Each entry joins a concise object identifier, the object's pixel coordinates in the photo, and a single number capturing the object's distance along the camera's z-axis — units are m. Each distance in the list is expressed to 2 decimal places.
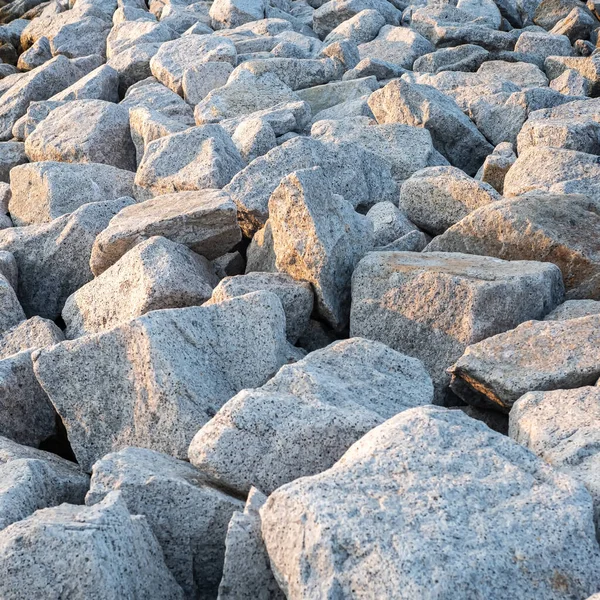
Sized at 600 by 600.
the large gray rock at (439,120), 6.55
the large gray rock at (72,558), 2.19
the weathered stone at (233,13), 10.77
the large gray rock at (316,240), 4.09
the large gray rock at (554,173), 5.06
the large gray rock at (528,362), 3.34
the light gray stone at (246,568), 2.33
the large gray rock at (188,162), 5.45
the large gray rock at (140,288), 4.14
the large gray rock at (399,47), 9.45
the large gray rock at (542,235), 4.20
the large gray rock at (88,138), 6.82
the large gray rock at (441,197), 4.96
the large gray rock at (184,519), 2.64
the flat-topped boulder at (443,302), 3.77
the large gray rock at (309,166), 4.93
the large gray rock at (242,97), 7.17
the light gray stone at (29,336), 4.20
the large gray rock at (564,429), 2.67
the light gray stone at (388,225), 4.86
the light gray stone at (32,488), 2.62
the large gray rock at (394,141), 6.04
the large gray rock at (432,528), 2.08
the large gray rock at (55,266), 4.95
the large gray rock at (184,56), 8.48
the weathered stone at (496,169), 5.71
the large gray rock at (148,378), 3.22
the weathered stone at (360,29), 10.33
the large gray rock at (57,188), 5.78
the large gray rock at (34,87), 8.50
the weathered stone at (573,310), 3.78
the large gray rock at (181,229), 4.54
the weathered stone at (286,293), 4.00
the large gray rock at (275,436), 2.75
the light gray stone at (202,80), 8.00
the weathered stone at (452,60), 8.96
